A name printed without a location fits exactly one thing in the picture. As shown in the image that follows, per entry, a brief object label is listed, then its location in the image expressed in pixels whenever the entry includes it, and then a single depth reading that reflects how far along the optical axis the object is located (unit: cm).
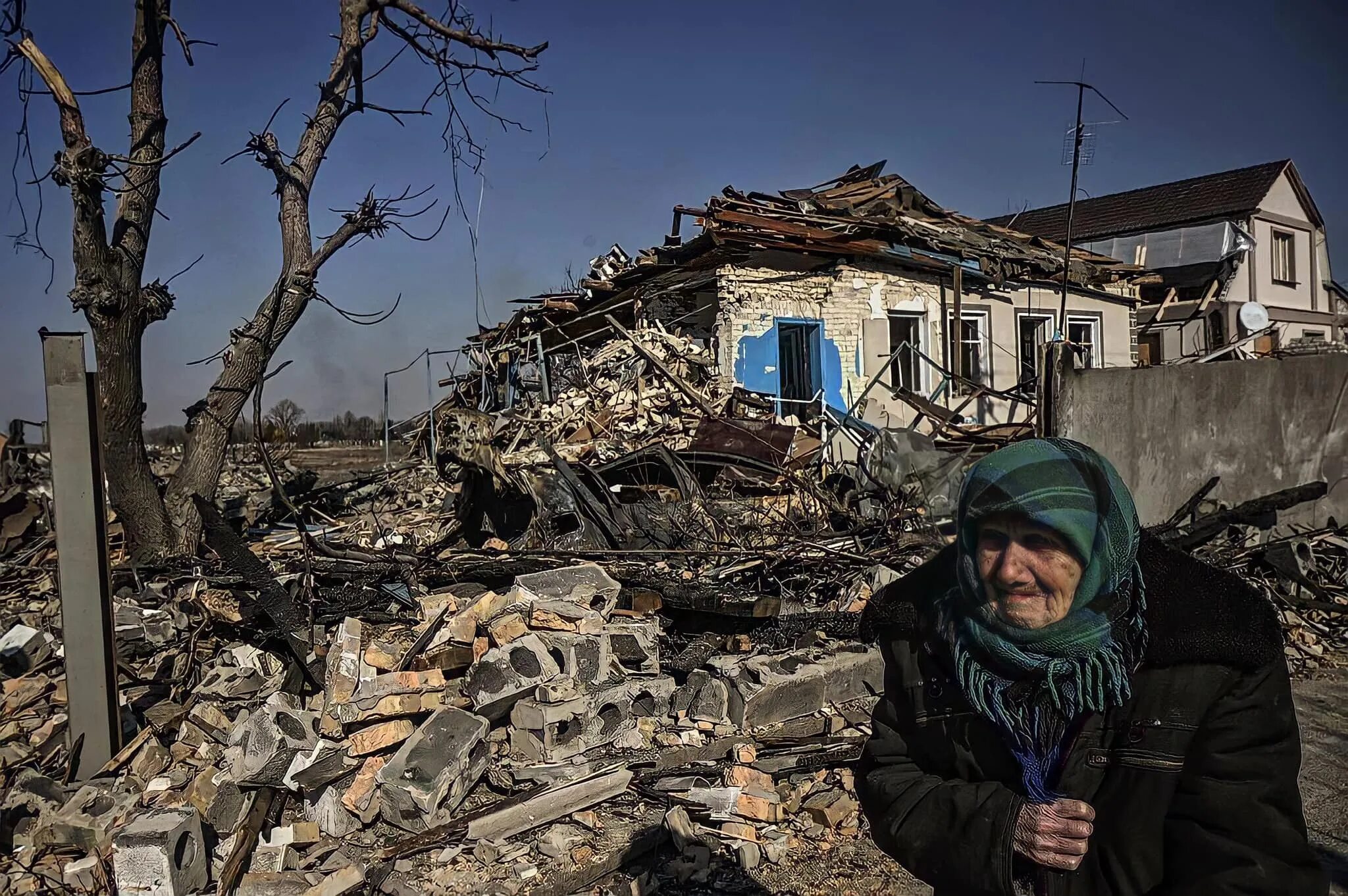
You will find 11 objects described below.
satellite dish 1587
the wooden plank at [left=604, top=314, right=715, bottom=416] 1226
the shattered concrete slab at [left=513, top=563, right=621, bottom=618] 598
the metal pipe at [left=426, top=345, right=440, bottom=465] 1531
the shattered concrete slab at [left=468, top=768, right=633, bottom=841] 405
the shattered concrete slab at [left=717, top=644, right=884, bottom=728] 518
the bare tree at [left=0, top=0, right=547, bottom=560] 845
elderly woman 150
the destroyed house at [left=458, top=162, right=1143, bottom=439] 1262
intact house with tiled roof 1981
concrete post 468
